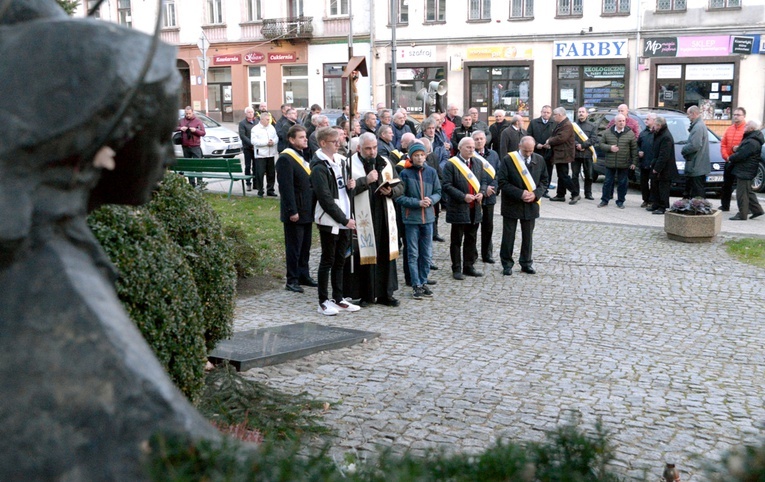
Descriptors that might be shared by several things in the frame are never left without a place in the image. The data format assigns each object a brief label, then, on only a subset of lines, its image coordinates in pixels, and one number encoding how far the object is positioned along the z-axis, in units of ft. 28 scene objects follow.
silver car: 85.30
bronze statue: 7.94
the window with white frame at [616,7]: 121.70
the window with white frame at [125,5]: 140.75
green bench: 63.31
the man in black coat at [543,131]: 62.90
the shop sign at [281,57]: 150.30
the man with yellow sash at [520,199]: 41.27
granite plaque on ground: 25.20
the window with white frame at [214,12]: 155.54
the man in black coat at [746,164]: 53.62
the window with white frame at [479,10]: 132.16
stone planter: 47.52
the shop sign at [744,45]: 111.96
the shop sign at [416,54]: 136.67
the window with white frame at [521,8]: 129.18
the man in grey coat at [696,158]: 57.47
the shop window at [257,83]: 153.38
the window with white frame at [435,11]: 135.36
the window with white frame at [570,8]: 124.88
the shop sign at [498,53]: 130.00
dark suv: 64.90
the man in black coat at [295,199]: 37.24
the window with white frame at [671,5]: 118.21
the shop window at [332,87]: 146.61
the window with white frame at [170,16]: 156.97
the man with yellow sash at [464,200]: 40.11
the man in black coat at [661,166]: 56.44
